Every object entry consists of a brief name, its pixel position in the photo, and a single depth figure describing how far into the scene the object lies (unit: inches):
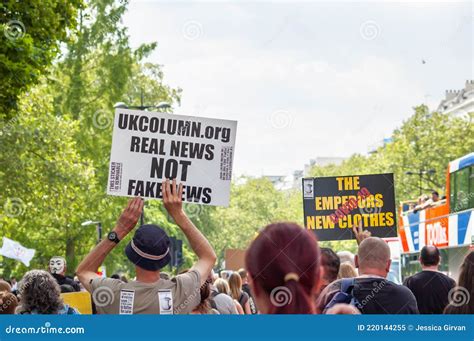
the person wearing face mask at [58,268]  720.1
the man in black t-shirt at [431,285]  565.0
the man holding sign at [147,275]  335.0
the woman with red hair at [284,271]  224.0
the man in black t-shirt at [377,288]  425.3
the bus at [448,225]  1371.1
